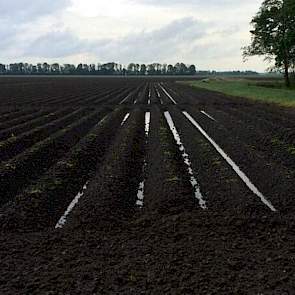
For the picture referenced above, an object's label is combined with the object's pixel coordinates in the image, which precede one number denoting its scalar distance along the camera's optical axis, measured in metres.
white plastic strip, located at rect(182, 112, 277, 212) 9.45
